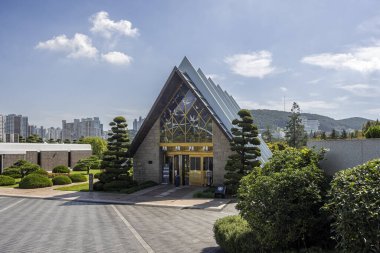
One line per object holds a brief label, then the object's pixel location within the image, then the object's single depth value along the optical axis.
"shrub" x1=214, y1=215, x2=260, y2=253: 8.85
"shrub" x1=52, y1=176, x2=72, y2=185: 29.25
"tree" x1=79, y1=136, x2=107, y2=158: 64.94
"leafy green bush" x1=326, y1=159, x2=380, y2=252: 5.31
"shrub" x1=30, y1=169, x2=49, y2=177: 31.57
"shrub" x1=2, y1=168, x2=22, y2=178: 33.53
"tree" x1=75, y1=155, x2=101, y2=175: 44.31
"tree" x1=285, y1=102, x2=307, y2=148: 62.06
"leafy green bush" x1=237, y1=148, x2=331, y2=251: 7.80
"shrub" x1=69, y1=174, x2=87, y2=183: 31.06
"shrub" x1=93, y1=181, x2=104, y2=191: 25.23
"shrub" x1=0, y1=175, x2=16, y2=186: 29.09
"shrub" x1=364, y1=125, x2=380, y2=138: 12.78
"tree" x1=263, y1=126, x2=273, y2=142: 77.62
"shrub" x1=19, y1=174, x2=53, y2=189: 27.03
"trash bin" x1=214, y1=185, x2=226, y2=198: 21.09
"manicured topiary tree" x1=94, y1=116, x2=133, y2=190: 25.30
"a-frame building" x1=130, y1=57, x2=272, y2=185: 25.45
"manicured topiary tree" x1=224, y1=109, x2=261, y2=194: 22.02
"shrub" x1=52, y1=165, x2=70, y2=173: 36.41
